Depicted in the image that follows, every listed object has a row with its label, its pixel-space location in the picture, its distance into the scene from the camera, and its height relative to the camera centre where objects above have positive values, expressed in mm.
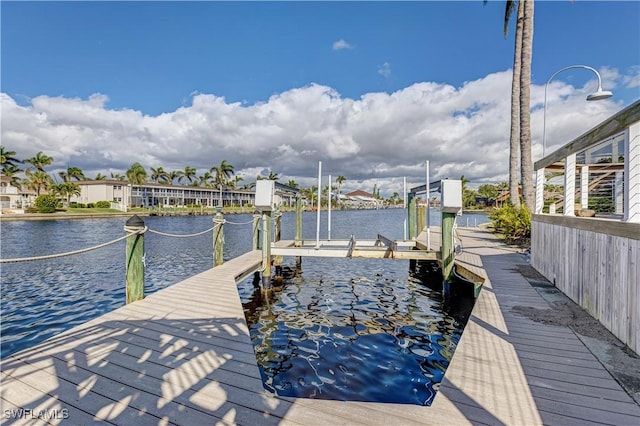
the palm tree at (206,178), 94938 +9646
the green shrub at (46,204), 46688 +611
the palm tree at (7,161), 58712 +8707
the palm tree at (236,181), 101350 +9655
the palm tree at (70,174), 79000 +8660
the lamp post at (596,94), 9469 +3625
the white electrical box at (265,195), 7678 +391
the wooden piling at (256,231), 10984 -686
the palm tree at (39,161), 63500 +9273
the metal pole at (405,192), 9538 +615
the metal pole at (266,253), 7915 -1048
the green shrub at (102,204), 58219 +878
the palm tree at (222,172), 90844 +11032
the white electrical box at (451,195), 7164 +424
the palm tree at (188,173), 92219 +10704
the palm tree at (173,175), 90775 +9839
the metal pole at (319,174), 8086 +958
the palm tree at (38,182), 59656 +4883
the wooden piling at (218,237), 8469 -704
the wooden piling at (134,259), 5223 -826
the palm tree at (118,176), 84500 +8877
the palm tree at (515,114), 15289 +4903
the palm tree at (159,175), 86994 +9554
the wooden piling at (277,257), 10788 -1557
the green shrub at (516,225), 12216 -376
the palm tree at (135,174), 79688 +8778
